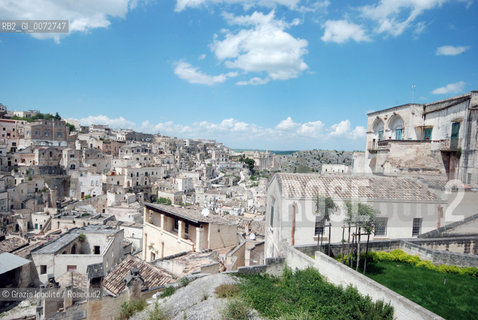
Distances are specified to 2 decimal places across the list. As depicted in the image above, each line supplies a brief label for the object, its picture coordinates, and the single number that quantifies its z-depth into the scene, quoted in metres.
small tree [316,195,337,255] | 12.71
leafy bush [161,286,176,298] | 9.97
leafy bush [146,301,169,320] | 8.25
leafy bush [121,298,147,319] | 9.41
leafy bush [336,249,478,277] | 10.10
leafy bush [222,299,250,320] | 7.32
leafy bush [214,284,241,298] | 8.64
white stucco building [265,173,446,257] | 12.79
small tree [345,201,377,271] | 10.43
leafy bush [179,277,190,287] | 10.35
